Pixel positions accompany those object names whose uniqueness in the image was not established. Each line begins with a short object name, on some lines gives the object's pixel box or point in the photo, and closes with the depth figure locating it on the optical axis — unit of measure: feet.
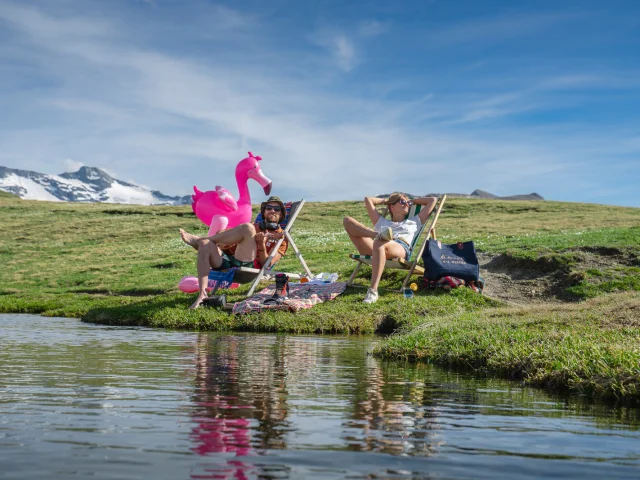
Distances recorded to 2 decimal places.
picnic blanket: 42.16
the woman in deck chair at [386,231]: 44.19
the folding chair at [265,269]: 46.52
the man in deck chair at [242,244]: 45.09
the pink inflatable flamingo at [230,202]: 48.78
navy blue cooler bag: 46.80
